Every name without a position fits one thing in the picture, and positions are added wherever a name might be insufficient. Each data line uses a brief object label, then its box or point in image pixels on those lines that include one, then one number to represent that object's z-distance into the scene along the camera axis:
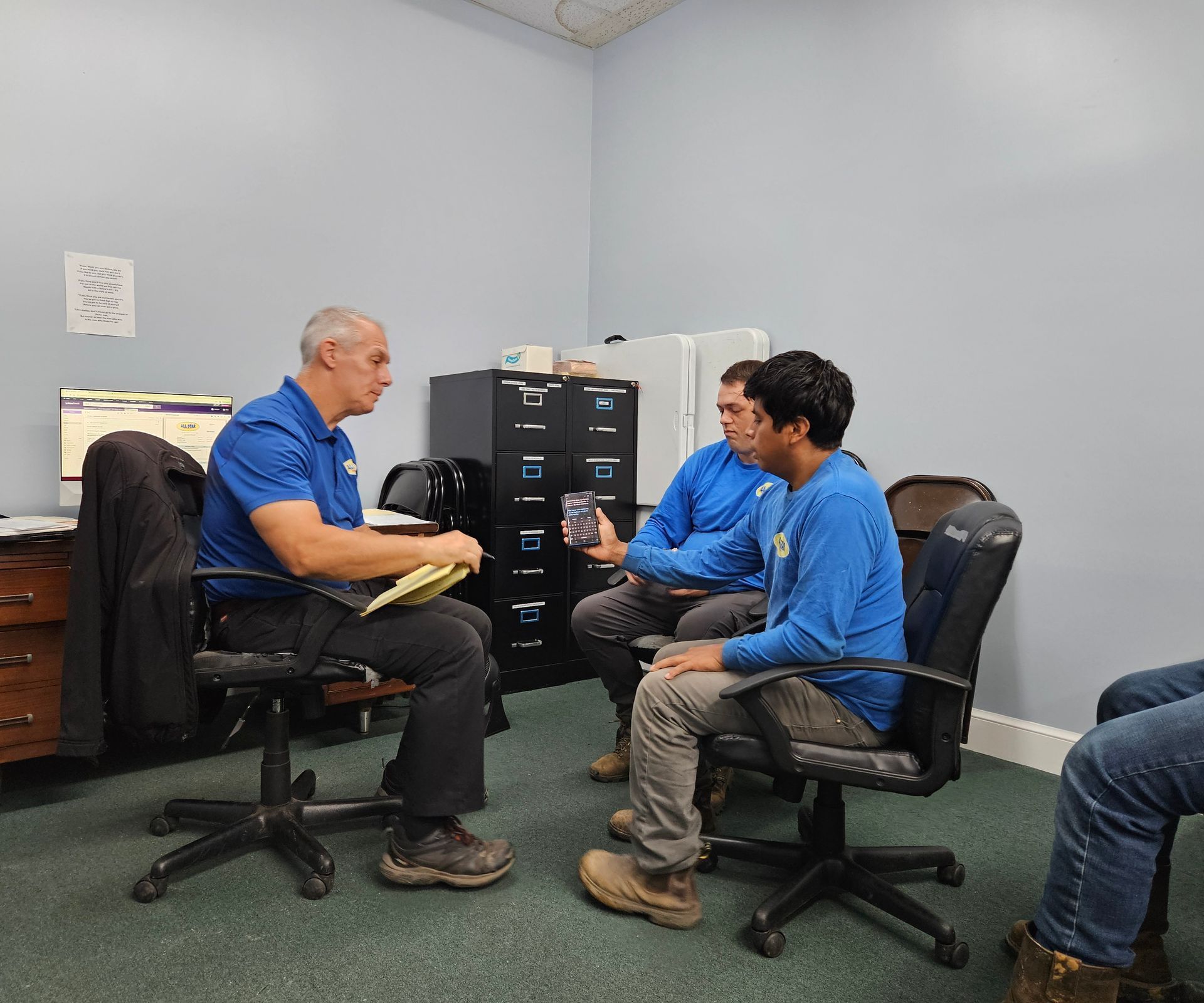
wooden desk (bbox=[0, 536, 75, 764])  2.18
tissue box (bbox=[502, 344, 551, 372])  3.62
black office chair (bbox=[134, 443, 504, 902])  1.76
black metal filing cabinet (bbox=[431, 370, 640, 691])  3.29
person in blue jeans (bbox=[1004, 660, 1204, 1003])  1.17
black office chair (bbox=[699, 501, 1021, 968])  1.51
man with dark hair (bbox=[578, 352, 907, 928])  1.54
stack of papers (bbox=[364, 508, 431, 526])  2.68
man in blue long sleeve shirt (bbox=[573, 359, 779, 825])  2.28
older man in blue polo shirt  1.75
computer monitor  2.63
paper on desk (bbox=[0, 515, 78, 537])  2.15
